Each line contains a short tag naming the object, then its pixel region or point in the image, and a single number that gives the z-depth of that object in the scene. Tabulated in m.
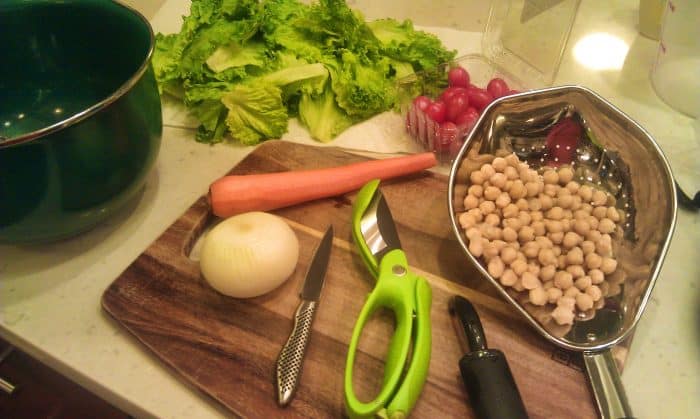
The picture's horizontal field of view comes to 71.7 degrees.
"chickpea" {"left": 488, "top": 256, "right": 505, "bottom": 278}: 0.64
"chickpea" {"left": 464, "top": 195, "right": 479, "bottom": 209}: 0.71
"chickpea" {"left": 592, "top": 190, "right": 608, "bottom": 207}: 0.73
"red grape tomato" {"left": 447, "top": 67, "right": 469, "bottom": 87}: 0.94
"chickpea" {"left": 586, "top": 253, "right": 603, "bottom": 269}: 0.65
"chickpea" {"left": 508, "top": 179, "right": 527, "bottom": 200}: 0.72
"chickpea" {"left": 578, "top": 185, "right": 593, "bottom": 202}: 0.73
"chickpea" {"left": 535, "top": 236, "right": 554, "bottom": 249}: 0.67
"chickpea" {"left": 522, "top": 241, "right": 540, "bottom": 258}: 0.66
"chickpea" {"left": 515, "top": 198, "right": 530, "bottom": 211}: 0.72
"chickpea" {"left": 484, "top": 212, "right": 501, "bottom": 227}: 0.71
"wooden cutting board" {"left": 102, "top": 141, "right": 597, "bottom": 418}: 0.58
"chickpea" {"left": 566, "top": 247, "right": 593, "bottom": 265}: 0.65
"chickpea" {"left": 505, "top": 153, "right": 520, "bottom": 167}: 0.75
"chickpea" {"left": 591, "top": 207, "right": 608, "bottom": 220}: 0.70
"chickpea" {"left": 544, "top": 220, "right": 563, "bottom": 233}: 0.68
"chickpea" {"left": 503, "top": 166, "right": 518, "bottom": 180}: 0.74
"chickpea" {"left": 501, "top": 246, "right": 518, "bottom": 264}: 0.65
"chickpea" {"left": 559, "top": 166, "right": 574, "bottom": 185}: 0.75
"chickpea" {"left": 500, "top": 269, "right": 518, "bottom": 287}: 0.63
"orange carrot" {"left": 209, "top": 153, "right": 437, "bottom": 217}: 0.76
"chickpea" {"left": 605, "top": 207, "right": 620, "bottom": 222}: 0.70
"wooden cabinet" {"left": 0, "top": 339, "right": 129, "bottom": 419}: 0.94
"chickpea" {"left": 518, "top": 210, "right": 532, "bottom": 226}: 0.70
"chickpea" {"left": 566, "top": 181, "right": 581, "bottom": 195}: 0.73
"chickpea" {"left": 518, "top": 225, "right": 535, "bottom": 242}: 0.68
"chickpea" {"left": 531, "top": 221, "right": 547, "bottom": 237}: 0.69
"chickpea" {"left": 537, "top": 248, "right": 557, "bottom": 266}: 0.65
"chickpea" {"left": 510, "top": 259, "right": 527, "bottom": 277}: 0.64
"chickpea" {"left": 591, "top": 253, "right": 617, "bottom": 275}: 0.65
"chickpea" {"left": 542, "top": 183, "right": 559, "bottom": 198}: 0.73
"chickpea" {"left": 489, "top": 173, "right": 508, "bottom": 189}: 0.72
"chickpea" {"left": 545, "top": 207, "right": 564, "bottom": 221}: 0.70
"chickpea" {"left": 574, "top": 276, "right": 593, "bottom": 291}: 0.63
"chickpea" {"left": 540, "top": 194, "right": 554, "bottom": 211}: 0.72
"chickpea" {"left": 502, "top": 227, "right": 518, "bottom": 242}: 0.68
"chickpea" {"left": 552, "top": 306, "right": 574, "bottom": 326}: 0.60
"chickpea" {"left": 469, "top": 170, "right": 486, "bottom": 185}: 0.73
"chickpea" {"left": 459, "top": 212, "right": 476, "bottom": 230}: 0.69
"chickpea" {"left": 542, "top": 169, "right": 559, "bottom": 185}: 0.74
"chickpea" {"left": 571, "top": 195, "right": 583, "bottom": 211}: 0.71
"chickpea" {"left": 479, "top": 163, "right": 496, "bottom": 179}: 0.73
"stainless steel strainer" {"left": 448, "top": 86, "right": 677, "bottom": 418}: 0.59
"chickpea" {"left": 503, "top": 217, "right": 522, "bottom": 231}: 0.69
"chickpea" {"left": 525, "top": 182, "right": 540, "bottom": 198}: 0.72
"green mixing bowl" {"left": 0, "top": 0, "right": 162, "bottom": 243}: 0.58
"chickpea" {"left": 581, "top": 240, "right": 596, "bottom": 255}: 0.66
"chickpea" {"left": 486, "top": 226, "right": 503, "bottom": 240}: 0.68
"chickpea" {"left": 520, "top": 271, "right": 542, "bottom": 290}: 0.63
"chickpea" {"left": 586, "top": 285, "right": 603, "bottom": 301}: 0.63
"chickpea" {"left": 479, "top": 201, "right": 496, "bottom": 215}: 0.71
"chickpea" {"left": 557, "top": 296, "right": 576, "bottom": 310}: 0.62
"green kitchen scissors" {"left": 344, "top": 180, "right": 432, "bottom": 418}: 0.52
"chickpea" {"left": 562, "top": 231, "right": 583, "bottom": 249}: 0.67
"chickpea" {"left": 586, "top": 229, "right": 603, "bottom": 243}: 0.67
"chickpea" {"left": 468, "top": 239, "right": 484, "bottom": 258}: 0.66
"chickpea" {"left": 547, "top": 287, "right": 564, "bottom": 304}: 0.63
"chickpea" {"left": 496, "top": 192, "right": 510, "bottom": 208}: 0.71
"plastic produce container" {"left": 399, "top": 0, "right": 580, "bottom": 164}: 0.88
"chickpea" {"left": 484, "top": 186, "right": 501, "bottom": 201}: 0.72
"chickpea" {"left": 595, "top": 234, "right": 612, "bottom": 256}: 0.67
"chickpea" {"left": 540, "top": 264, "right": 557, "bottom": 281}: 0.64
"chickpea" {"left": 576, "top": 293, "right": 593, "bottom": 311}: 0.62
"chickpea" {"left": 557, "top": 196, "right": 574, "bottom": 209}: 0.71
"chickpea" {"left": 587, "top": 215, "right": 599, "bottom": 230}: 0.69
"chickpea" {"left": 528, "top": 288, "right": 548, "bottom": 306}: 0.62
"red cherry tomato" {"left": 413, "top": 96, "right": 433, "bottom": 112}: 0.88
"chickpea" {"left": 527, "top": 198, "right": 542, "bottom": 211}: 0.72
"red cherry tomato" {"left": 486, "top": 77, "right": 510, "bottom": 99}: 0.91
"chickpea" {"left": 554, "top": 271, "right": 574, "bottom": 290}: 0.63
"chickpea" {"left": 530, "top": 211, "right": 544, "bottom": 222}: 0.71
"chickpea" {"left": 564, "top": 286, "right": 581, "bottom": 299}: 0.63
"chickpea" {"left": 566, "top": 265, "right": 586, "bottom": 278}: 0.64
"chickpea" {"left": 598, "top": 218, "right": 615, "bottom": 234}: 0.69
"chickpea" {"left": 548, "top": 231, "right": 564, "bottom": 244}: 0.68
